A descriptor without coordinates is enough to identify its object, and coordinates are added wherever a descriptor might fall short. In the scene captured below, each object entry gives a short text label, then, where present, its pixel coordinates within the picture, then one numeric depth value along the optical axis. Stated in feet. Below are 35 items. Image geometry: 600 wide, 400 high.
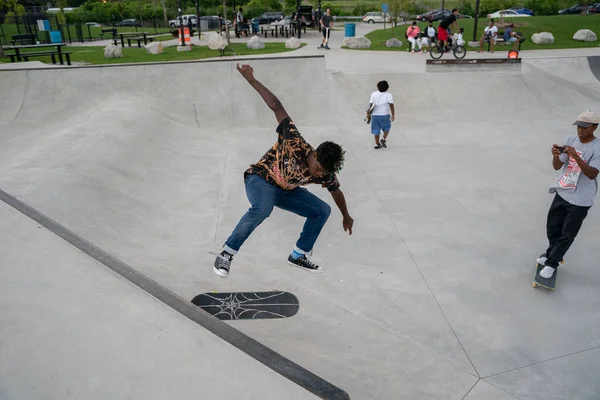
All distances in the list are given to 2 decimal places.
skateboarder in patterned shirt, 12.09
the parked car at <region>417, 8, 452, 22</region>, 137.39
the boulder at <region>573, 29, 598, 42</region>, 69.22
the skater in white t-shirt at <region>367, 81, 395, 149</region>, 29.09
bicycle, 53.06
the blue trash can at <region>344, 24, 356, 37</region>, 79.71
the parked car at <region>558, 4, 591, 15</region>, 133.28
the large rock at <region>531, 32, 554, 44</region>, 67.46
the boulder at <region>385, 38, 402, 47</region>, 69.31
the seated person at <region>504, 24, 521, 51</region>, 61.57
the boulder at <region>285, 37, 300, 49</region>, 67.97
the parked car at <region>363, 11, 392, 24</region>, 144.12
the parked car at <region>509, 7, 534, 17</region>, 132.35
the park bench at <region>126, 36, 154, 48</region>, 82.39
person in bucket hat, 12.96
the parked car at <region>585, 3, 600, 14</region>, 122.82
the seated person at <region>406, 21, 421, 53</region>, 61.98
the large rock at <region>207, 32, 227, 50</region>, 61.06
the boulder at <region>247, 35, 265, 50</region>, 67.72
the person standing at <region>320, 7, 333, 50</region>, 64.80
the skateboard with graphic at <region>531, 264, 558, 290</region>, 14.34
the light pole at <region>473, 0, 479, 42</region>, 60.22
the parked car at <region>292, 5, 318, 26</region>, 89.11
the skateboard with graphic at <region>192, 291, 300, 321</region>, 13.29
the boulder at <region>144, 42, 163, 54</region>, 64.80
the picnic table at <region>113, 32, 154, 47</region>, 77.56
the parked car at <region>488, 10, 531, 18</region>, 125.39
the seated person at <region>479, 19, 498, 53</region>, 57.36
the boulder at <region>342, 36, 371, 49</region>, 68.90
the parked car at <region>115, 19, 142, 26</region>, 156.93
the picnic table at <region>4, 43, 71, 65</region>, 52.54
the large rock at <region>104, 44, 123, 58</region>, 61.72
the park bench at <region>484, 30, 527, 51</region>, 58.40
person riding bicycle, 53.83
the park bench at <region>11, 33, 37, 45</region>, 67.05
